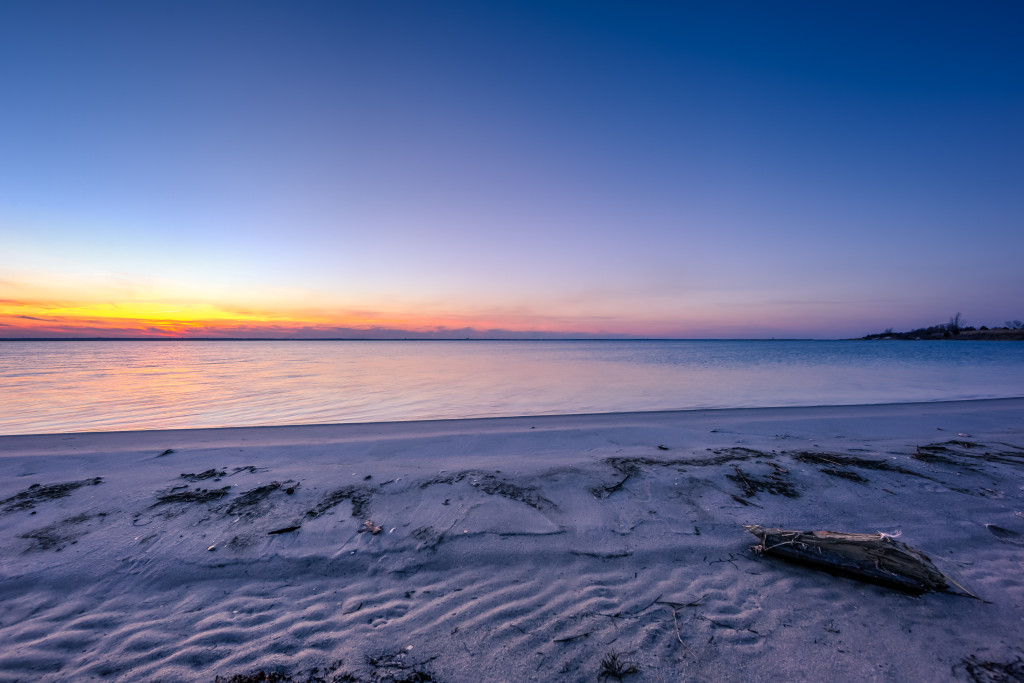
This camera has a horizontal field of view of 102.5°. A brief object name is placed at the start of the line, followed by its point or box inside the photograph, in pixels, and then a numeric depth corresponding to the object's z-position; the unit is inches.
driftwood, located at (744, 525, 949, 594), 116.2
